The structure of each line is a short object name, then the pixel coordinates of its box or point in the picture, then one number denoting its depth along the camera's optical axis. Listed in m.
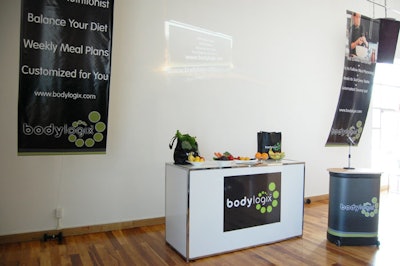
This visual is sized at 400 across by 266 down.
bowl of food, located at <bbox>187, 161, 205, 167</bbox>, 2.98
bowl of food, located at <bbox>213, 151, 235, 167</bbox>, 3.09
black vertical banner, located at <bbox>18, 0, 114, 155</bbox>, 3.10
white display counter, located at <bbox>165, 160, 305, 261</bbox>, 2.87
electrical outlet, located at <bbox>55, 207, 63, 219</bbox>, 3.49
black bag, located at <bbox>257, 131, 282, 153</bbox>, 3.60
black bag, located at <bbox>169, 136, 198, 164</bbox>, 3.05
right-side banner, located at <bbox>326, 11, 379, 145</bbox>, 5.29
